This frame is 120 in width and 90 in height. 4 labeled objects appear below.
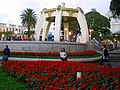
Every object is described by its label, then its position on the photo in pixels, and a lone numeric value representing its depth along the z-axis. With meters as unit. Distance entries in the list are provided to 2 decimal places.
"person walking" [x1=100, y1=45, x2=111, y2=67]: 7.92
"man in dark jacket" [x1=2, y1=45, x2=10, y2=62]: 7.41
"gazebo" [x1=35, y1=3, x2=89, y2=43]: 11.04
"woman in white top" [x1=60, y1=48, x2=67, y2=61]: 6.92
